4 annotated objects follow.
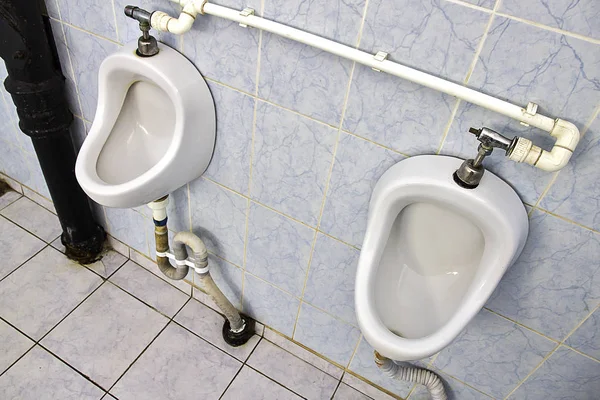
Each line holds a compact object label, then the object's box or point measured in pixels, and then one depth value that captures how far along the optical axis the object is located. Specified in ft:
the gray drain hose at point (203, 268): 4.90
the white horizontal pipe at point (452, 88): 2.53
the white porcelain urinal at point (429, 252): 2.89
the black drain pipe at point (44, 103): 4.03
